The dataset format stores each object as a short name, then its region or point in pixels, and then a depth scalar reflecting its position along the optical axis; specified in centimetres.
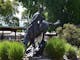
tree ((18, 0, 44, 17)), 2834
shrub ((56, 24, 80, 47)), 1411
